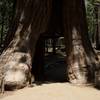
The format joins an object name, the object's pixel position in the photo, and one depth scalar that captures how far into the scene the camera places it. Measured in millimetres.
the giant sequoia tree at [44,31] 4546
